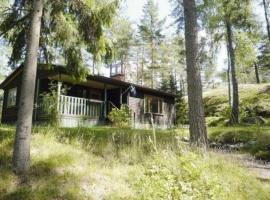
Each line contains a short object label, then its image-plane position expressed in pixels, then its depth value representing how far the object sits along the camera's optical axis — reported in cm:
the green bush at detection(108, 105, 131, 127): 1038
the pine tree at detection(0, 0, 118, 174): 490
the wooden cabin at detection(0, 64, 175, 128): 1006
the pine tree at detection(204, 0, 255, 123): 1207
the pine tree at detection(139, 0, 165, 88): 2604
